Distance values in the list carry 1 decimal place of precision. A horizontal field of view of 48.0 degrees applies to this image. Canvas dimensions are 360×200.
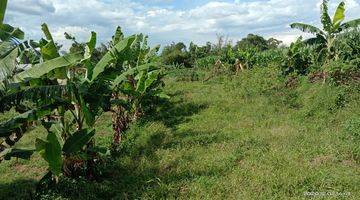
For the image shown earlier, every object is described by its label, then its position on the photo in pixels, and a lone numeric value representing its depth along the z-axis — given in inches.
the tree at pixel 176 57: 1150.5
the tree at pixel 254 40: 1646.2
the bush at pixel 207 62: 948.5
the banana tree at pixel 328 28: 525.0
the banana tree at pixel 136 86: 306.2
